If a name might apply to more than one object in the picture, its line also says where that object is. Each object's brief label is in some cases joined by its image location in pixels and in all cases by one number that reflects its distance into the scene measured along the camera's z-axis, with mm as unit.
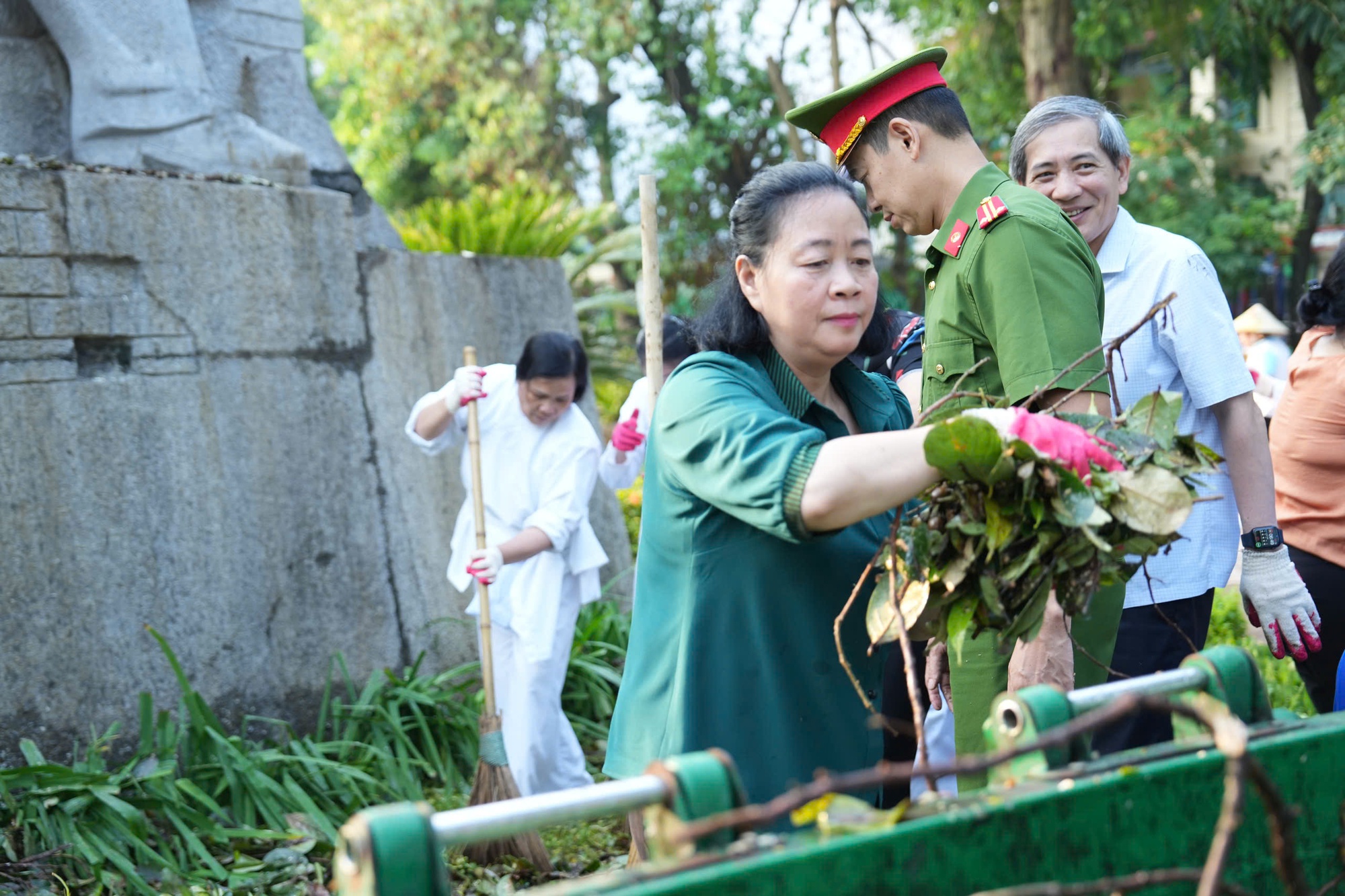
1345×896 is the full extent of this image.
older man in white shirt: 2740
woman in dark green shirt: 2006
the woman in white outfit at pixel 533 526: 4965
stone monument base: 4398
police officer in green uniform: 2121
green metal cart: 987
